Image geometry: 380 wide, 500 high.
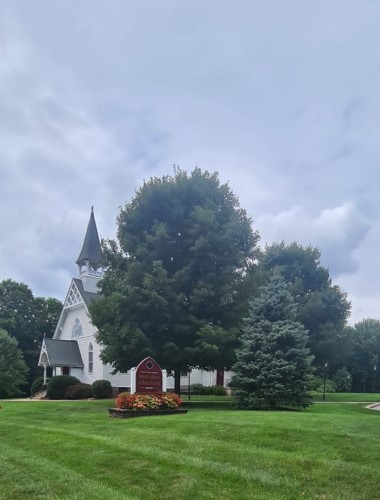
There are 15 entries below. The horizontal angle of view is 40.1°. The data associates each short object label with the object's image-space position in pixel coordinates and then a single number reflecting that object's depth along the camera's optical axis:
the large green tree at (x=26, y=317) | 53.66
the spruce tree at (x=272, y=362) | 19.08
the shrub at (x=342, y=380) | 56.91
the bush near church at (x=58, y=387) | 34.88
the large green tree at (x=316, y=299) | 36.59
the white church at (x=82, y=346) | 39.88
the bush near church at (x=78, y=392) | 34.25
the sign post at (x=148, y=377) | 17.88
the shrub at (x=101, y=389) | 34.03
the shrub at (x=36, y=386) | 40.66
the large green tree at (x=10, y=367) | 40.23
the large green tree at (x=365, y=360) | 57.62
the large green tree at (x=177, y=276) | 21.73
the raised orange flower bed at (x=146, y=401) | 16.23
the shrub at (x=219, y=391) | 39.81
